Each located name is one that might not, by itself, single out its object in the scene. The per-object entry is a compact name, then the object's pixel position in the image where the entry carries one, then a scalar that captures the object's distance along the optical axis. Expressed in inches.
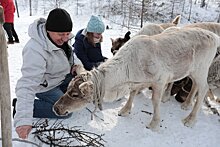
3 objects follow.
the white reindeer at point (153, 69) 106.4
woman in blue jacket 138.7
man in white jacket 88.8
